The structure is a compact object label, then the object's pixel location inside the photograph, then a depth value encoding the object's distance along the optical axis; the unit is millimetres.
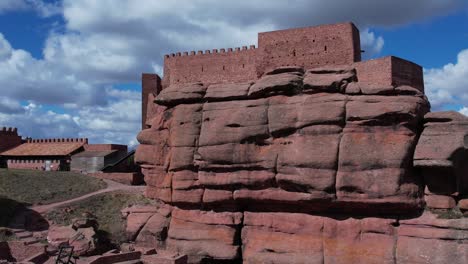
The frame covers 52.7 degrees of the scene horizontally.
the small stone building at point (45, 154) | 51750
